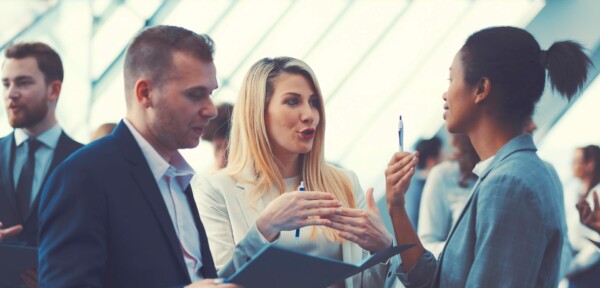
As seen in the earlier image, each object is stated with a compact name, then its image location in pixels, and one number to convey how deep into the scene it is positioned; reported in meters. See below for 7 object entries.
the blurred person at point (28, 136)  3.15
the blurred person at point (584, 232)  4.61
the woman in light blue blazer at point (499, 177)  2.19
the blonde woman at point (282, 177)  2.63
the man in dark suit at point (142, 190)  1.80
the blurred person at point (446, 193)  4.59
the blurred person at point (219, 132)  3.88
